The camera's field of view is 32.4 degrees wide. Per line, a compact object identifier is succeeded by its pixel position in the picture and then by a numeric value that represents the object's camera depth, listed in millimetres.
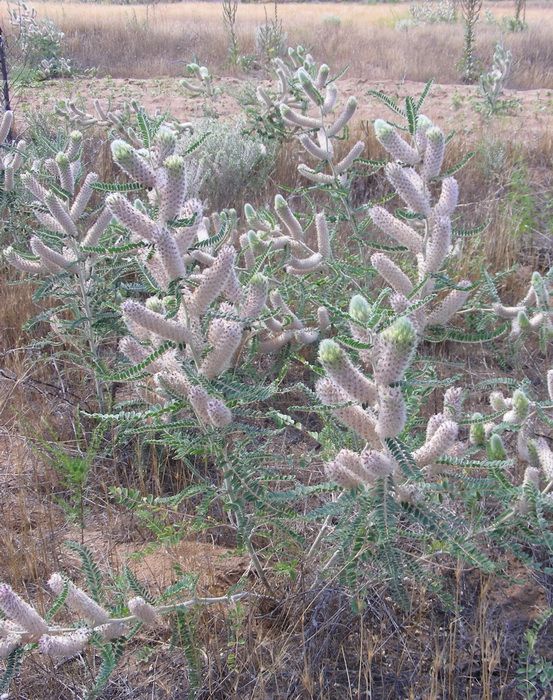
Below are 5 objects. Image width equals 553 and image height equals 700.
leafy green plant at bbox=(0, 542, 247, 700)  726
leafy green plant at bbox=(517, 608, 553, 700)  781
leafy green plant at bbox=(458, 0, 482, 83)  9935
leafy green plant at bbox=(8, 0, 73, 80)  10126
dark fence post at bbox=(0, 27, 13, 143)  1955
